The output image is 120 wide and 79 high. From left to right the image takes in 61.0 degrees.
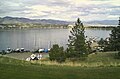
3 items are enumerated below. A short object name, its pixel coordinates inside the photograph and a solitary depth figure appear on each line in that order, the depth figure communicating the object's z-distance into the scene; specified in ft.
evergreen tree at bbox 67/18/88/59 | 56.52
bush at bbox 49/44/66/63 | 49.85
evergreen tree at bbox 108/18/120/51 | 59.40
